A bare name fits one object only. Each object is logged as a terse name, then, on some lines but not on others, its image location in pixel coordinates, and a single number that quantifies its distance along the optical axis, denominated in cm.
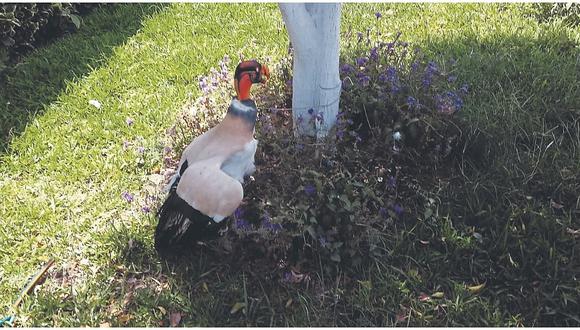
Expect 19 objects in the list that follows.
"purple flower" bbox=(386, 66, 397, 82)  338
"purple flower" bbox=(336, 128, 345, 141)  312
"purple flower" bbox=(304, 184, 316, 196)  285
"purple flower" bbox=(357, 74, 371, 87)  338
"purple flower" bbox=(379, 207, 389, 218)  294
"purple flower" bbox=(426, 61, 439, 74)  339
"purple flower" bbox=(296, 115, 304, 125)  317
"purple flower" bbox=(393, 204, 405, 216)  295
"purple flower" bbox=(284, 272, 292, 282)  276
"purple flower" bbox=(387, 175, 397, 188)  298
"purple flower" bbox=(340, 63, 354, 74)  356
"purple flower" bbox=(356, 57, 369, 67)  350
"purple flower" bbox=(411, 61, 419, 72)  347
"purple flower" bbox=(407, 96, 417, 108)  316
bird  260
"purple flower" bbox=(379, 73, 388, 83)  340
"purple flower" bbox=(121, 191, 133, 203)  317
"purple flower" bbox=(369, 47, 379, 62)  351
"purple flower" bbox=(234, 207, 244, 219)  289
